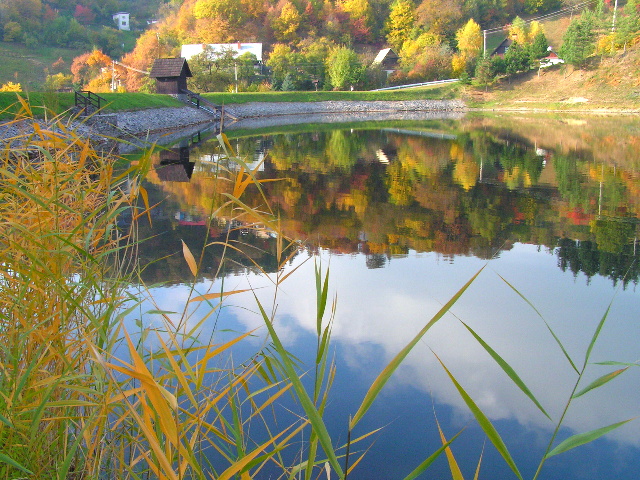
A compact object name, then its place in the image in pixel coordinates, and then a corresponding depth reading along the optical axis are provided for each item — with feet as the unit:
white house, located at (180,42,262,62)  152.36
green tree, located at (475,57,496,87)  143.95
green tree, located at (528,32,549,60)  146.61
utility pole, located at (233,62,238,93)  138.21
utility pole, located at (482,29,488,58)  159.78
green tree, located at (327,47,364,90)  152.97
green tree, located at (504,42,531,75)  143.23
